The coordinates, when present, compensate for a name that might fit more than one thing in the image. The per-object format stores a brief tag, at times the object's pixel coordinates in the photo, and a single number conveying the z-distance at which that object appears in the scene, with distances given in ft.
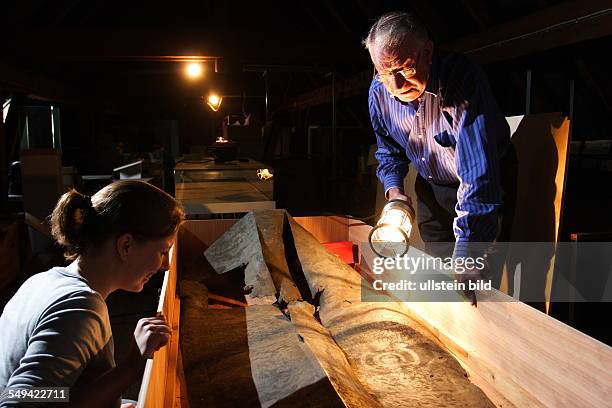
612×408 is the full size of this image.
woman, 3.50
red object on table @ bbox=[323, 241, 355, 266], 11.06
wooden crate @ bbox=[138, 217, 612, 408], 4.42
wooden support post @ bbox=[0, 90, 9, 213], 19.49
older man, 5.92
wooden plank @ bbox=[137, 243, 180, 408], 3.79
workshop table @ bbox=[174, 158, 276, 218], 13.29
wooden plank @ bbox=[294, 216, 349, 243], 11.96
